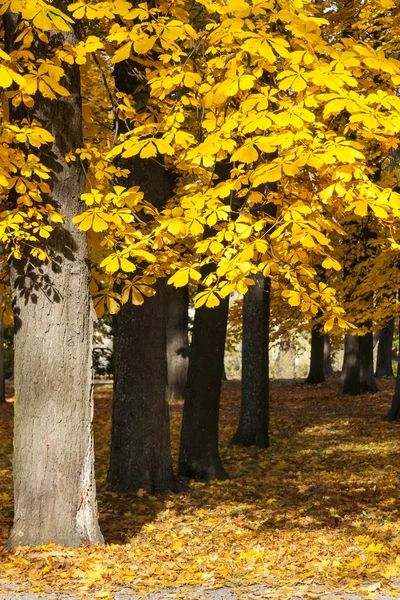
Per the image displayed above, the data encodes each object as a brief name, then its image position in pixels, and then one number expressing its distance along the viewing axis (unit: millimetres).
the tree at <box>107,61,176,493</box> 17875
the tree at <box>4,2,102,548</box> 12539
